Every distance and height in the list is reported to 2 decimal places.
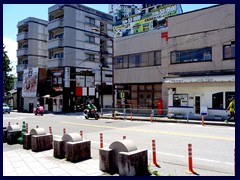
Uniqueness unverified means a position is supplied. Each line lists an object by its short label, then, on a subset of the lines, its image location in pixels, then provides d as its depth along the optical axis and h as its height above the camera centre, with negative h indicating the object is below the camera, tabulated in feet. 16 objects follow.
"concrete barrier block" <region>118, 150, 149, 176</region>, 22.06 -6.15
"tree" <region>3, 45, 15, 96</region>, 157.06 +13.22
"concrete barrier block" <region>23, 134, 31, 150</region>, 34.78 -6.50
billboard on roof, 114.83 +37.32
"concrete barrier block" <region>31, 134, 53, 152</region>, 33.22 -6.35
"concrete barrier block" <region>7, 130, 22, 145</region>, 39.17 -6.43
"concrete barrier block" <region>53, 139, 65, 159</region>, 29.27 -6.41
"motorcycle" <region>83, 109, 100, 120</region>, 82.98 -6.22
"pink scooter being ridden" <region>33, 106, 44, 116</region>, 108.68 -6.74
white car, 124.88 -6.73
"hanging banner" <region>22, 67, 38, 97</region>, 140.05 +7.79
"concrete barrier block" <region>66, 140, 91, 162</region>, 27.45 -6.21
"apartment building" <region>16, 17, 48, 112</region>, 144.05 +25.50
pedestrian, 61.77 -3.25
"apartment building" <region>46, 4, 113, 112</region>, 132.26 +21.25
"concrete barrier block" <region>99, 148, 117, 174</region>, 23.75 -6.31
